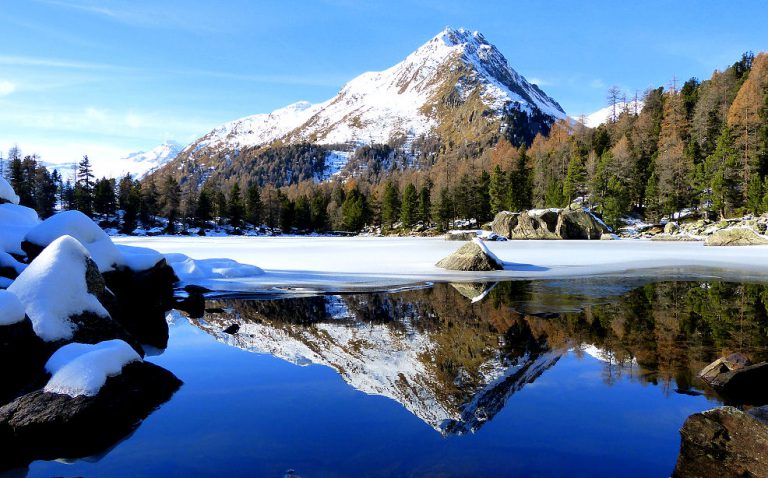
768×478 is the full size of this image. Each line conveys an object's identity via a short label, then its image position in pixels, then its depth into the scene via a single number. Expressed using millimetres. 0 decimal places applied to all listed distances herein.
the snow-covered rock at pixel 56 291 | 7473
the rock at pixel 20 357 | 6508
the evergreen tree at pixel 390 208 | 97438
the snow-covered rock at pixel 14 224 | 12227
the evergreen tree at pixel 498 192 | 83438
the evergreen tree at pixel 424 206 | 91562
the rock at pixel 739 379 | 6523
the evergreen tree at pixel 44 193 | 83375
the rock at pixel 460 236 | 53384
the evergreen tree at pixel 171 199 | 90688
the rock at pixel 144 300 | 10936
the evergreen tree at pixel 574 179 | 78375
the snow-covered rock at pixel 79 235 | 11953
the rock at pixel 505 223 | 62969
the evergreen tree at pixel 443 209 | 87125
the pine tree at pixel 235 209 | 95188
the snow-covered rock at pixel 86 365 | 5902
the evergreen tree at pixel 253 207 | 100812
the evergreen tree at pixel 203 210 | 92250
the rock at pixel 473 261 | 21859
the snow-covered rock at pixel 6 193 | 15368
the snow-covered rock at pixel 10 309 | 6758
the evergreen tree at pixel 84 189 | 83500
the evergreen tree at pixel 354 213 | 102625
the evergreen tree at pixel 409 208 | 92375
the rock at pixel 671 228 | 57350
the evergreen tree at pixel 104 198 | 85125
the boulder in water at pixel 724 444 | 4293
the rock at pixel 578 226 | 56125
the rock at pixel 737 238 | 40188
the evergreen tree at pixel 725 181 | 57969
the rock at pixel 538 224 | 57872
